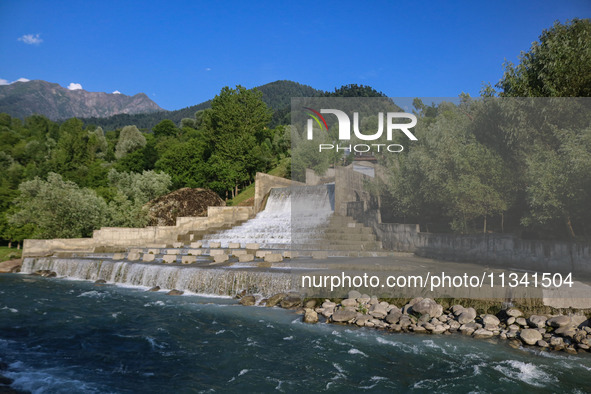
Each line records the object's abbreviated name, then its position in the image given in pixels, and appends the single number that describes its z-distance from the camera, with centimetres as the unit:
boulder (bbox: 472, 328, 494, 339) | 1170
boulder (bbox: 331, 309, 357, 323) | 1344
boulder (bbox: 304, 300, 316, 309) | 1504
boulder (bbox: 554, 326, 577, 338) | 1097
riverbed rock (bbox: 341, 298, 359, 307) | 1428
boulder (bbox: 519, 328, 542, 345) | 1100
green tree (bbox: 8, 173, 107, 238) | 3322
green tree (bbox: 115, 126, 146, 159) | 8419
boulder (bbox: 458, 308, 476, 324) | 1246
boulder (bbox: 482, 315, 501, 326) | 1216
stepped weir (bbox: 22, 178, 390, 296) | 1855
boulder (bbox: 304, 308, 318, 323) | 1353
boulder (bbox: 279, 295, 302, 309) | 1552
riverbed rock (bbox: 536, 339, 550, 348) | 1081
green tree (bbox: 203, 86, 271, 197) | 4831
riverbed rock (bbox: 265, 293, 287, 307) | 1598
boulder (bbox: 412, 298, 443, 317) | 1296
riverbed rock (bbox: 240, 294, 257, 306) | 1625
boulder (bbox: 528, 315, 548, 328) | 1163
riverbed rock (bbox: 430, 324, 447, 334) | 1220
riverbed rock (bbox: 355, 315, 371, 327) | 1317
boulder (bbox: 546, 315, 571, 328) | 1128
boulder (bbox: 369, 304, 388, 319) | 1345
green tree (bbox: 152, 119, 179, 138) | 9388
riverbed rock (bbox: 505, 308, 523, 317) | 1227
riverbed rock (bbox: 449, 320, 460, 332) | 1230
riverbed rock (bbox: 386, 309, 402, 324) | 1286
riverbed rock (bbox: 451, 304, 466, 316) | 1294
